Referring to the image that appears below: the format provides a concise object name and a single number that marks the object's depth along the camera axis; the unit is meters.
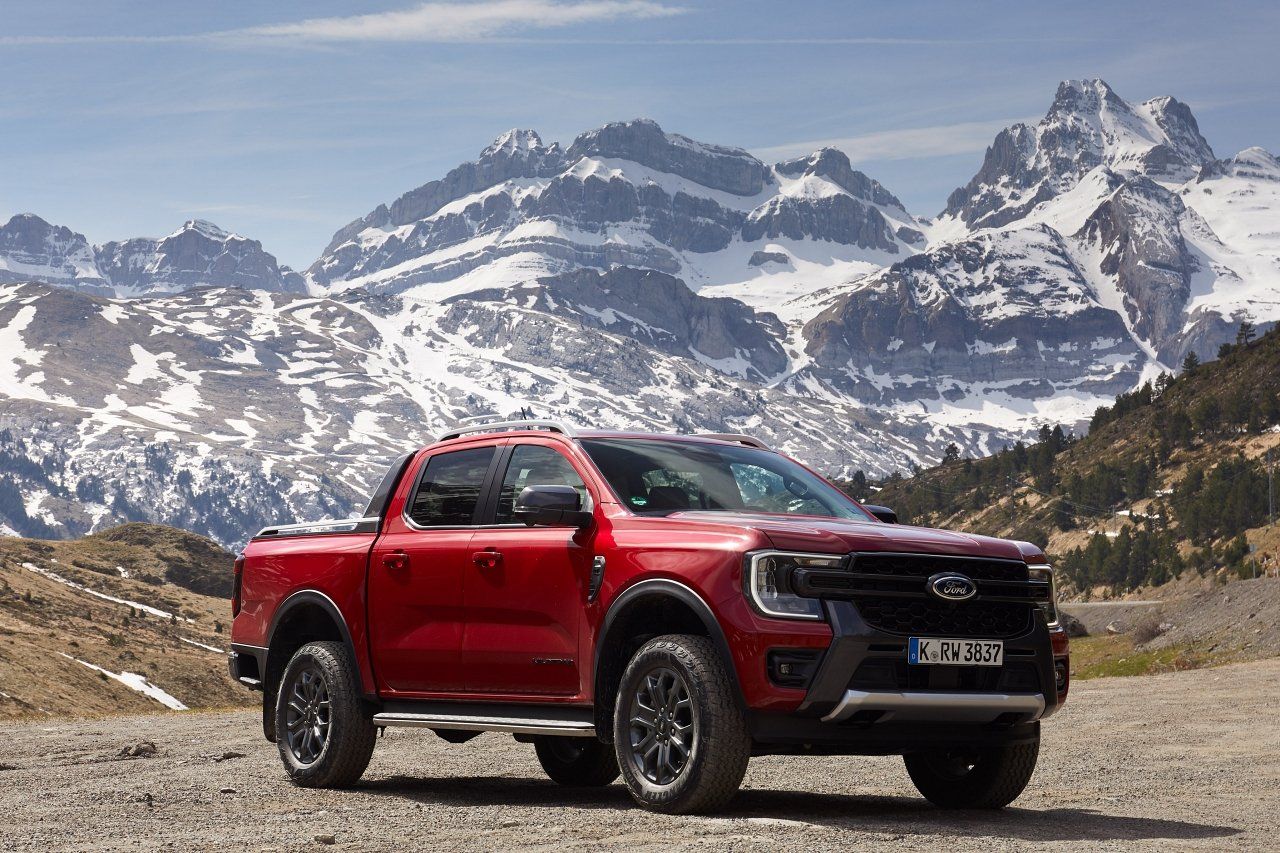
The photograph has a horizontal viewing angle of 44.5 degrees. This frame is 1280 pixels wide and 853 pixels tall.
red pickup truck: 8.62
